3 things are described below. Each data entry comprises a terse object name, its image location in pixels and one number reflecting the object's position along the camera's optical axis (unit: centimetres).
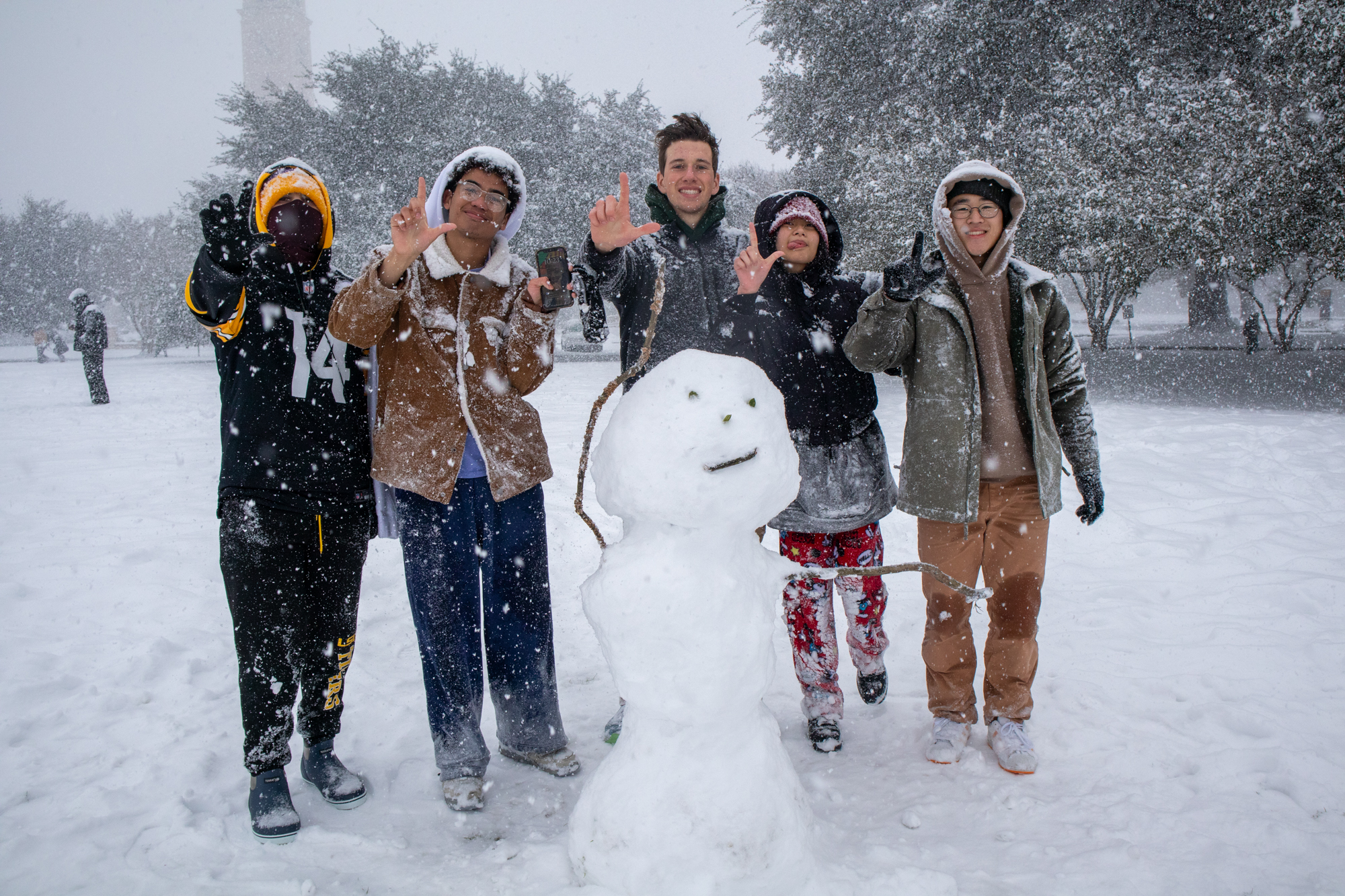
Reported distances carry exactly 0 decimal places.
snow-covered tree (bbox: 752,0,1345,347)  766
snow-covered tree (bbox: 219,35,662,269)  2133
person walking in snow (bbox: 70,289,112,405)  1159
